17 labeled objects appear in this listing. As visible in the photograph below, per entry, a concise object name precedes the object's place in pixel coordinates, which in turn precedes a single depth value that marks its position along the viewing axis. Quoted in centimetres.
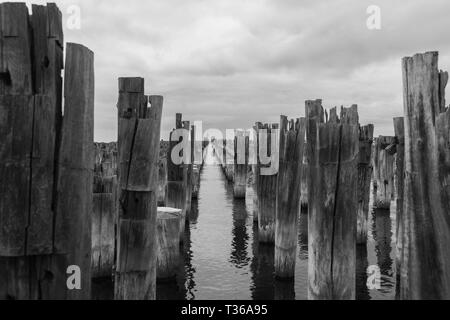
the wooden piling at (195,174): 2335
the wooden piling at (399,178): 867
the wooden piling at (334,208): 477
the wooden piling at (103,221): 904
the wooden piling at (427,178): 313
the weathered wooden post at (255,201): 1836
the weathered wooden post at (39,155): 284
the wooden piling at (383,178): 1961
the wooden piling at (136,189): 558
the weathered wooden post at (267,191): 1263
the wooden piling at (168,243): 917
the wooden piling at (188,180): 1455
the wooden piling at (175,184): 1272
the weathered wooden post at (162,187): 1853
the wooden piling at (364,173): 1238
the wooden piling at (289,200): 982
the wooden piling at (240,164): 2516
